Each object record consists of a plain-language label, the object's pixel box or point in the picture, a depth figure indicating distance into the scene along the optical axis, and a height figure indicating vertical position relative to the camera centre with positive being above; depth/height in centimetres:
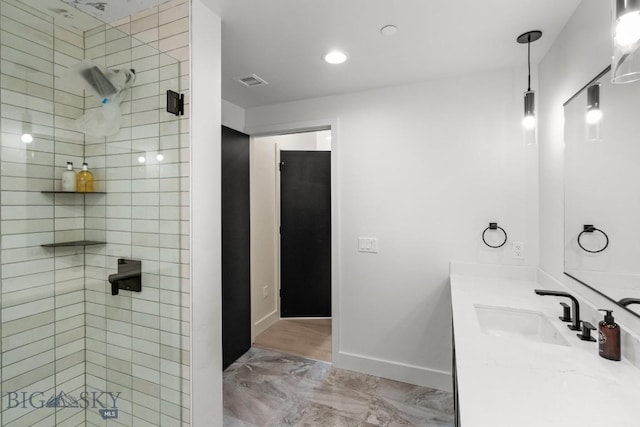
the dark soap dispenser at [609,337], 106 -43
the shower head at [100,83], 152 +66
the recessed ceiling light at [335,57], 196 +103
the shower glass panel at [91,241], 139 -13
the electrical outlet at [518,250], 214 -24
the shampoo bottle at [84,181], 158 +18
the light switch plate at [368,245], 256 -25
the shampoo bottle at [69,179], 155 +19
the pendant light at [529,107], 173 +62
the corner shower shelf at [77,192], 154 +12
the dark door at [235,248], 272 -30
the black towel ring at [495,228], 218 -9
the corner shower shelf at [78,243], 156 -14
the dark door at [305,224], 380 -11
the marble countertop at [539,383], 78 -51
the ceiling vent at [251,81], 231 +104
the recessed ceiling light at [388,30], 168 +103
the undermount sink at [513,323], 152 -55
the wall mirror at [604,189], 106 +10
